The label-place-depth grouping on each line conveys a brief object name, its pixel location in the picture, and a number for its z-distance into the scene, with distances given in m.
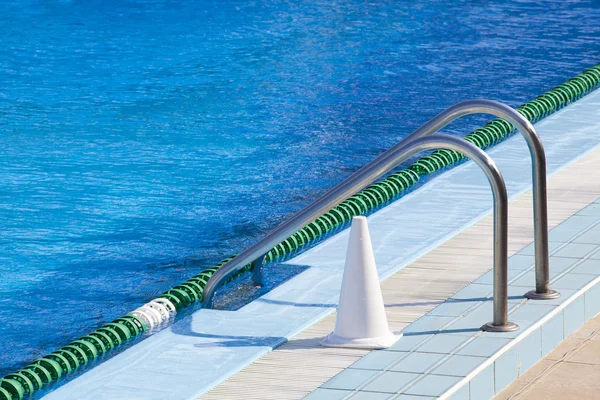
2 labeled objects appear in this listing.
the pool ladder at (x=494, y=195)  6.11
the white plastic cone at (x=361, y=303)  6.19
